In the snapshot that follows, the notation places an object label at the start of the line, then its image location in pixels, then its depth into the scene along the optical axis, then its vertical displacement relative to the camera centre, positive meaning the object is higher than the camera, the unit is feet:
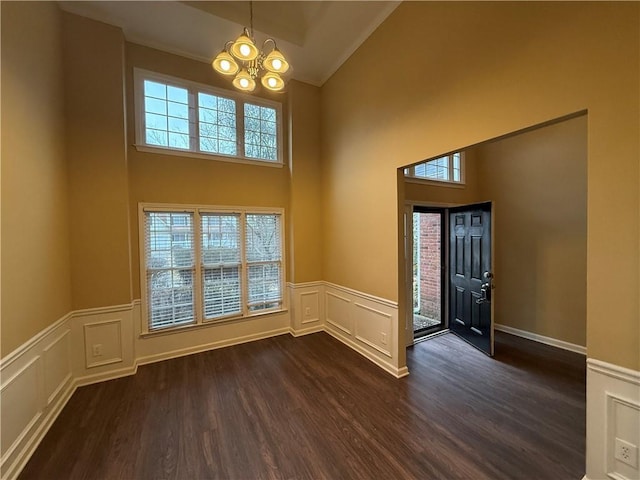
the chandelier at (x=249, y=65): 6.38 +4.57
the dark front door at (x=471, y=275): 10.82 -2.02
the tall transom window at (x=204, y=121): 10.73 +5.32
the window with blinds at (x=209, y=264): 10.75 -1.34
